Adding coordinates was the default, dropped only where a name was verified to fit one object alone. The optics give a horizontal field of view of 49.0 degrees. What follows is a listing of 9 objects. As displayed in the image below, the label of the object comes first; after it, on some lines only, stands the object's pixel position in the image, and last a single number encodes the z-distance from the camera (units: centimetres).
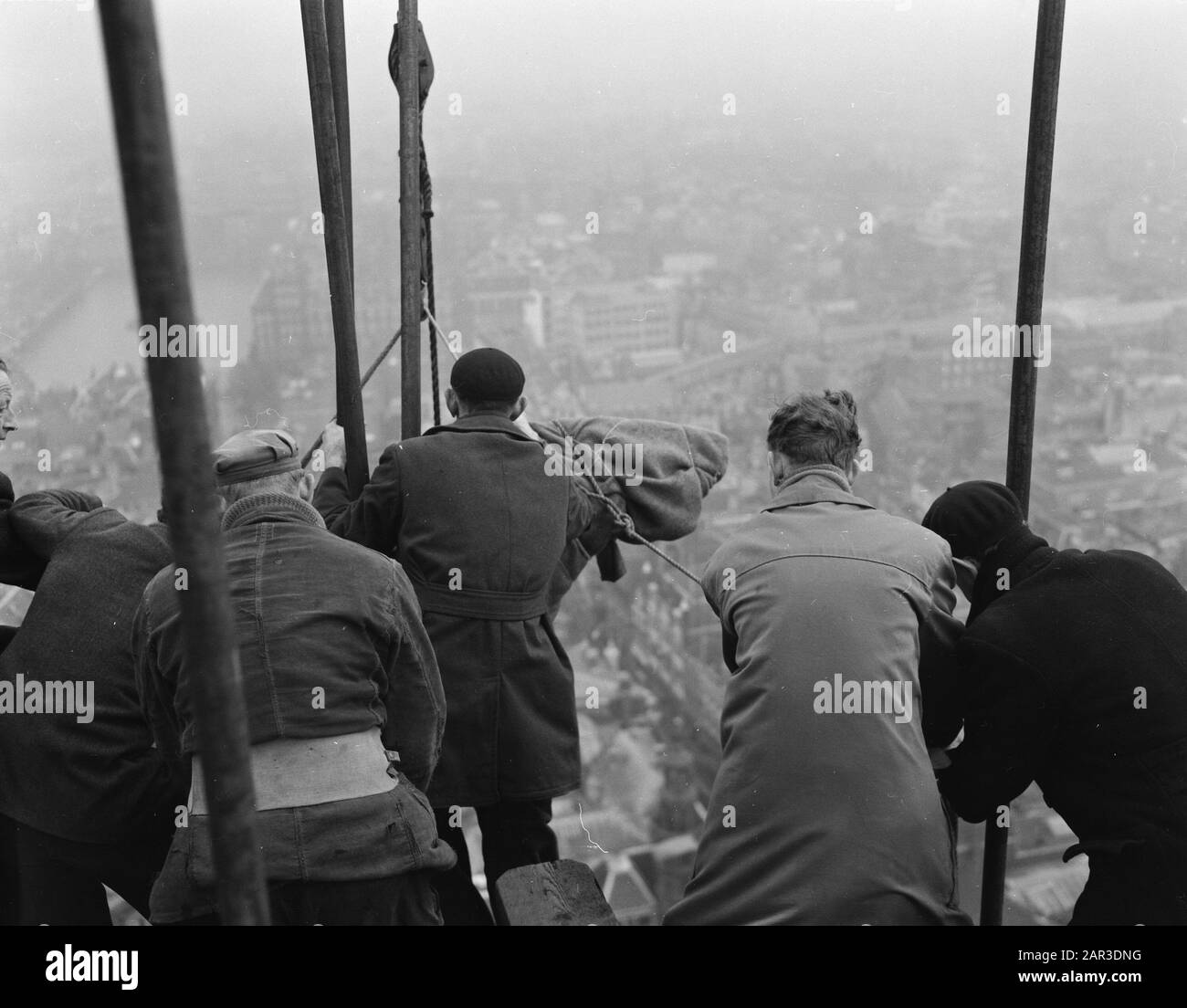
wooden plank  292
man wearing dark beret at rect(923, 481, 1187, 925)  272
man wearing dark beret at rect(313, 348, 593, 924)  341
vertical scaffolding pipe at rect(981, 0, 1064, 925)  354
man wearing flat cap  251
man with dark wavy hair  256
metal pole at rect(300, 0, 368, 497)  362
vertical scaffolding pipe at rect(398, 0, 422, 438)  402
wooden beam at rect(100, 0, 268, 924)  133
